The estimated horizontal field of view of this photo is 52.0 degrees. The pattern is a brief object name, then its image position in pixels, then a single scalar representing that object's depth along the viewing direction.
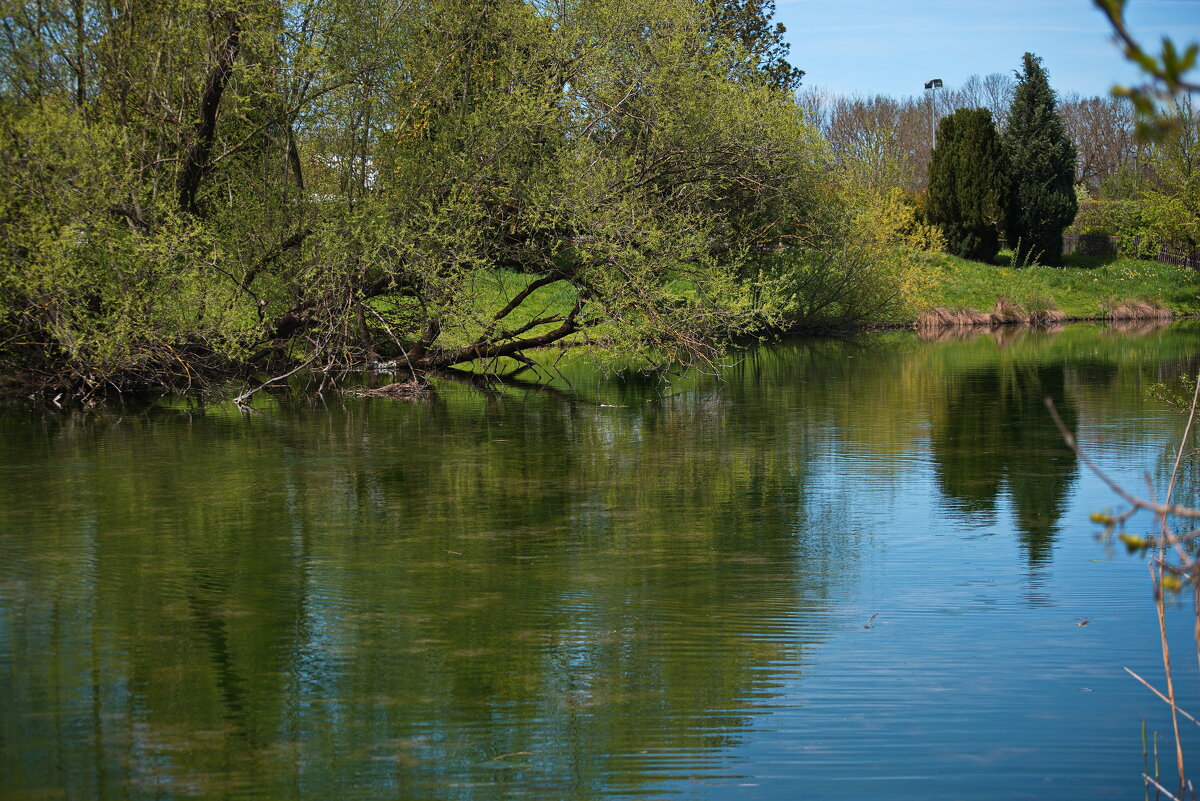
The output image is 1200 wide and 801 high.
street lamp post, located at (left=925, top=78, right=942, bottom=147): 59.19
